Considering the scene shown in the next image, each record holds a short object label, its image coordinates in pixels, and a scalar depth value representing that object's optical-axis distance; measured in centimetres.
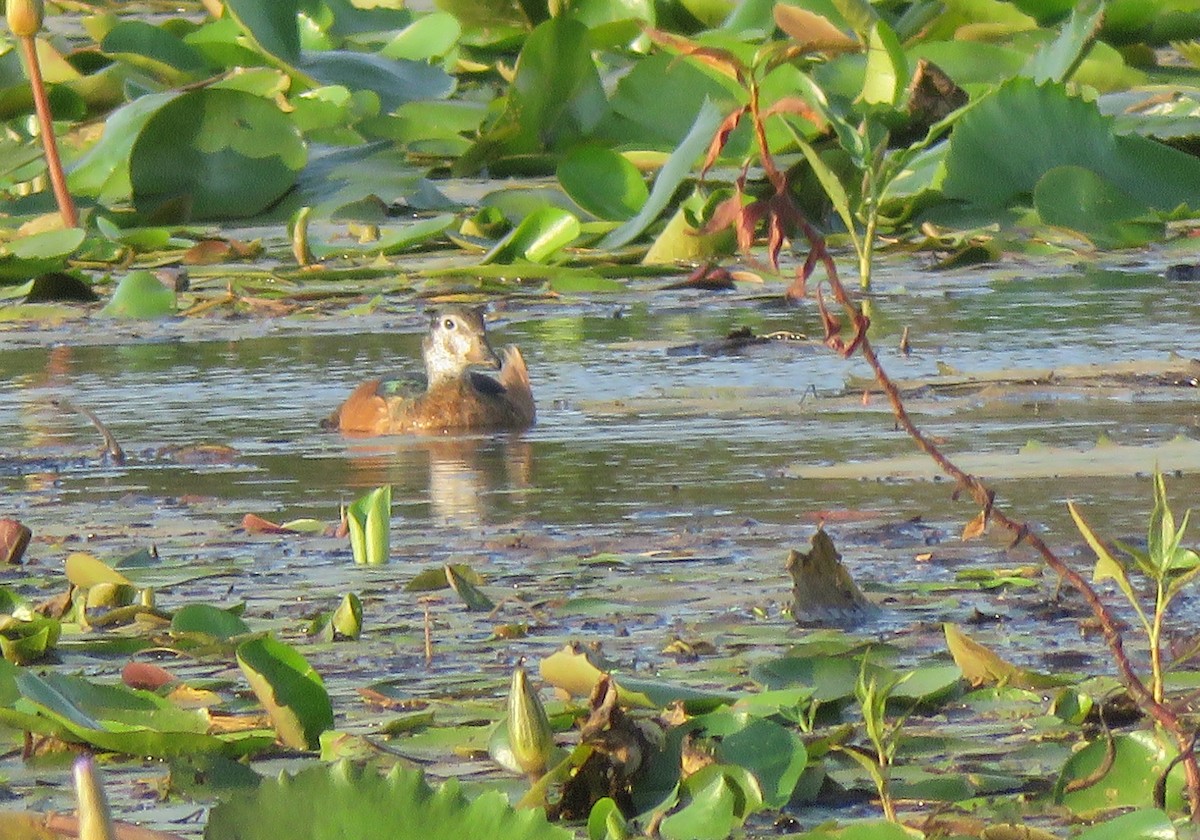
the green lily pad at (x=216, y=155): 1959
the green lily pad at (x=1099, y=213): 1783
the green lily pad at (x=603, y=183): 1884
